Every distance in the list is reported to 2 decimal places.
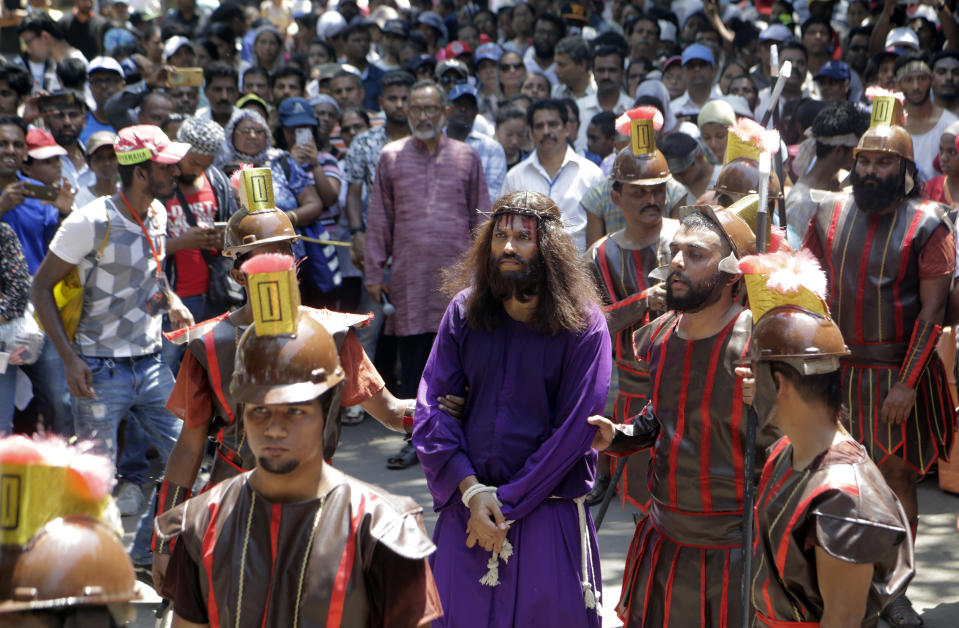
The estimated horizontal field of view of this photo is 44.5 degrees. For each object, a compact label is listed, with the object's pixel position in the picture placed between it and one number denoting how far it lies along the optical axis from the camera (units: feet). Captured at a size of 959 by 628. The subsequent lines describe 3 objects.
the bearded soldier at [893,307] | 18.17
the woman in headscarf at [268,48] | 41.86
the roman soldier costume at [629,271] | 19.75
